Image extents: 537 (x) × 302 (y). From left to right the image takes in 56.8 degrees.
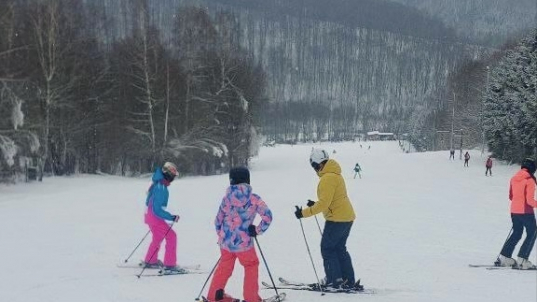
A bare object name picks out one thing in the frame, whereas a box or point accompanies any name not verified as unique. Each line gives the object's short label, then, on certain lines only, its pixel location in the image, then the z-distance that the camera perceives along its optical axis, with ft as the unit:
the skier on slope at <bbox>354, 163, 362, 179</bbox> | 107.96
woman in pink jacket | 28.58
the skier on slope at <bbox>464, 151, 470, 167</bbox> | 124.09
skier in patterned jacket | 17.69
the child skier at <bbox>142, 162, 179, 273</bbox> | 23.36
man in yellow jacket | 19.65
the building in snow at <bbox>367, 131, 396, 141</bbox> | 544.21
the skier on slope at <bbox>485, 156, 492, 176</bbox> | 107.76
